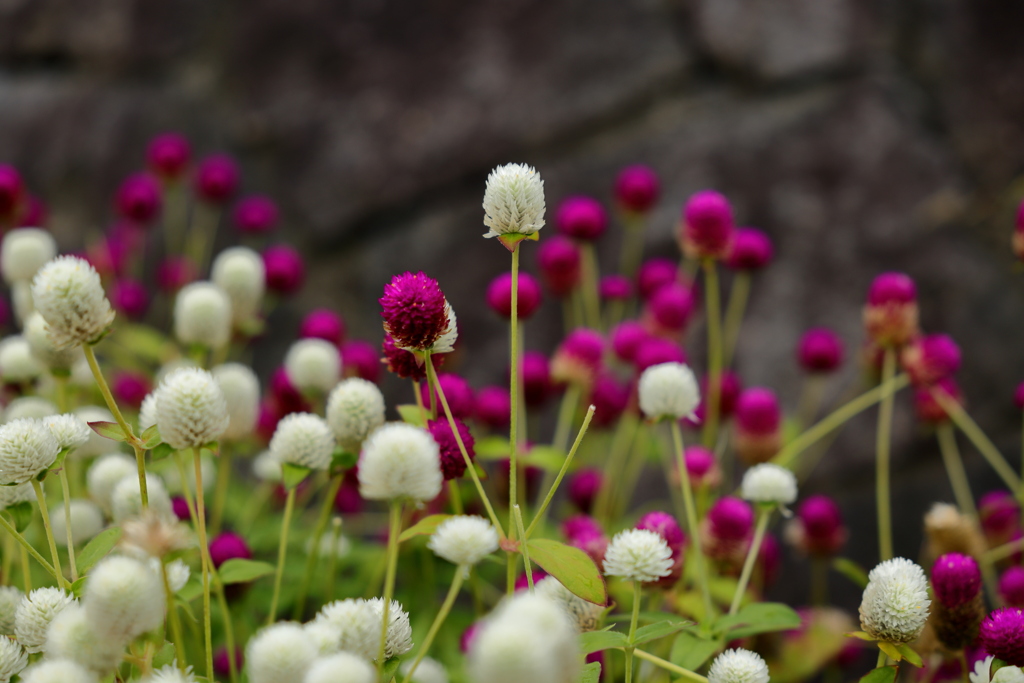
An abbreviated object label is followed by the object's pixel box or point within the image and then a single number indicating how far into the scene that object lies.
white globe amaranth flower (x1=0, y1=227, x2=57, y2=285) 0.94
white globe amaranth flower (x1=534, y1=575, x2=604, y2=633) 0.78
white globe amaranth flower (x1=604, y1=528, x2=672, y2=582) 0.75
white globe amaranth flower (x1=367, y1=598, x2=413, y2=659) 0.74
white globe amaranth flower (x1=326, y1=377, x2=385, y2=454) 0.80
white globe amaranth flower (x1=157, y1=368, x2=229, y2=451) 0.74
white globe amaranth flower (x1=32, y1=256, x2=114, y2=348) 0.74
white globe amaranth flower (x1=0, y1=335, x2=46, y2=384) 0.90
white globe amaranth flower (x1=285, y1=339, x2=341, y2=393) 0.92
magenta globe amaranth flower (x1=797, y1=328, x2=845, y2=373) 1.04
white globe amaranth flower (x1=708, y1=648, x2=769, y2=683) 0.74
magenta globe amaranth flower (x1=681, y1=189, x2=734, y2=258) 0.95
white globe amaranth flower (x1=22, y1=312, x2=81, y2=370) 0.85
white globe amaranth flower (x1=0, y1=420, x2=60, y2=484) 0.75
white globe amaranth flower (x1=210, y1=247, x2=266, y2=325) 0.97
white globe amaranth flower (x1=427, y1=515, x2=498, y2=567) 0.75
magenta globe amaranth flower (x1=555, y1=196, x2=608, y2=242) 1.06
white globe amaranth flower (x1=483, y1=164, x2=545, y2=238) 0.75
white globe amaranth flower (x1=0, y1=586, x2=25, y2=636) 0.77
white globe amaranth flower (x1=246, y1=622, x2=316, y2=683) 0.69
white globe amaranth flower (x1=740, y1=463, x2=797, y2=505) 0.84
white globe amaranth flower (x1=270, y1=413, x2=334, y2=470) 0.80
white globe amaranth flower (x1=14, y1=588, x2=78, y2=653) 0.74
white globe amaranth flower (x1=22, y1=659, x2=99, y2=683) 0.70
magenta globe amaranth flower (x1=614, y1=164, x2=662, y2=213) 1.14
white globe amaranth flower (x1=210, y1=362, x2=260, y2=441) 0.90
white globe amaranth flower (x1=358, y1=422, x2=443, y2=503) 0.72
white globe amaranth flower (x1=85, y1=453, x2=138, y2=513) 0.84
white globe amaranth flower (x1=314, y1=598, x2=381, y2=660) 0.72
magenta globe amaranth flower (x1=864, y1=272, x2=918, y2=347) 0.93
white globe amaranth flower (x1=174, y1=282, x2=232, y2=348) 0.91
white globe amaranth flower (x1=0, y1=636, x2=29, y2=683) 0.74
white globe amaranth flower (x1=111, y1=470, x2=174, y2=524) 0.81
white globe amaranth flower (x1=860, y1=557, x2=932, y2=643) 0.76
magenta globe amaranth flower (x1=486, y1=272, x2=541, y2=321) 0.91
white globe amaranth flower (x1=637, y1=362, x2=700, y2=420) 0.83
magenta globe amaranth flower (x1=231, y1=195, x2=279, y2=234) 1.30
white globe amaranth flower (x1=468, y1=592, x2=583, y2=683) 0.65
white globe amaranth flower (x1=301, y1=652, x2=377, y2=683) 0.68
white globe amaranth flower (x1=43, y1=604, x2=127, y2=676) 0.70
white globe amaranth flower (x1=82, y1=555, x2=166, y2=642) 0.69
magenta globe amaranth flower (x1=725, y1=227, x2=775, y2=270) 1.01
